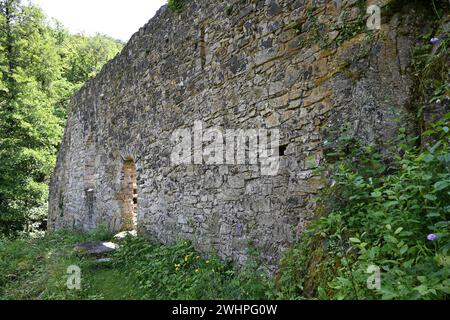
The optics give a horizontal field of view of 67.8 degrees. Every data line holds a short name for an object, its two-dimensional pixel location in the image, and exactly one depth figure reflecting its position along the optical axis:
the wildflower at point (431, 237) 1.82
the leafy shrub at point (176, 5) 5.63
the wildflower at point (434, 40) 2.63
